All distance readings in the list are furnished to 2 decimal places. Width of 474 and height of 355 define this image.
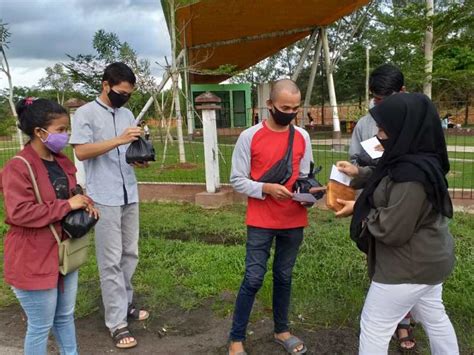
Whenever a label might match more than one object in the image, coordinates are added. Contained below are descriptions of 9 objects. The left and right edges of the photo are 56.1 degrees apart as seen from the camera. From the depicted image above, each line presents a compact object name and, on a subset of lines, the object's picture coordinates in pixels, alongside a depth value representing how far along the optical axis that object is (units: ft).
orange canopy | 50.37
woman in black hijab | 6.30
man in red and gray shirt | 8.86
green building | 78.79
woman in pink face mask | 7.30
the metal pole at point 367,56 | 86.48
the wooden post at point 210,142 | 21.52
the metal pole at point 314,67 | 63.93
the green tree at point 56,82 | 116.00
